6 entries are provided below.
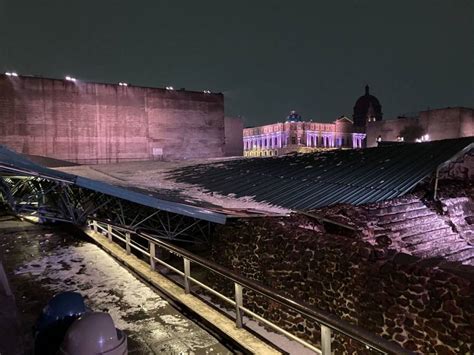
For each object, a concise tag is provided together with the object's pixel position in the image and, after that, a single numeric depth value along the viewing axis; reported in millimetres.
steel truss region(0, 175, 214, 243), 11148
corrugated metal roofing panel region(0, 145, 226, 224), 9211
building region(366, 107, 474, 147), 44594
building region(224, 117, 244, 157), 35156
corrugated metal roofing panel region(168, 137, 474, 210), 11641
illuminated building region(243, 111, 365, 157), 73938
